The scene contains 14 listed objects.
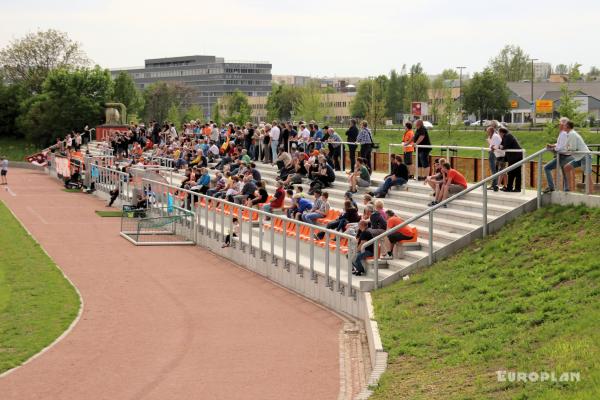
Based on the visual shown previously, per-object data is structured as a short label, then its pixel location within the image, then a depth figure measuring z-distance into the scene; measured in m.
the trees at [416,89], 110.38
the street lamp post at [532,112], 93.03
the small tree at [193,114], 119.59
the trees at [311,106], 105.88
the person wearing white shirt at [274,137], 36.62
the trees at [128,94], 104.75
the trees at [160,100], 137.62
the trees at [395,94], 120.44
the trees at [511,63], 145.25
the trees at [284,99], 126.38
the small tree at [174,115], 117.25
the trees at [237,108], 104.10
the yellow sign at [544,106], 104.12
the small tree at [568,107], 51.44
